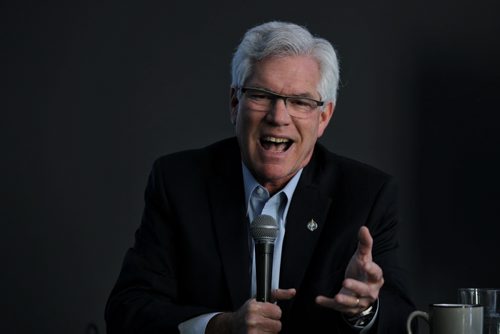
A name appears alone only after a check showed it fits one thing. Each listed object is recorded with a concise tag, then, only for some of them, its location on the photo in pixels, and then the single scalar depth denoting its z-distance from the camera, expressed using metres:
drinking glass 4.31
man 4.58
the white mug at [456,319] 4.24
